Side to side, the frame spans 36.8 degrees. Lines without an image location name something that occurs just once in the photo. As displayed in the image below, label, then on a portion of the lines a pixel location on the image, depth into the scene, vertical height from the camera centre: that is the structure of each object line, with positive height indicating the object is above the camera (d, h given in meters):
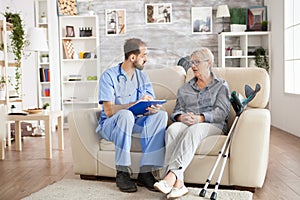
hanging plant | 5.71 +0.49
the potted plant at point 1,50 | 5.33 +0.31
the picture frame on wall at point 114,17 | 7.16 +0.93
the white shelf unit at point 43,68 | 7.03 +0.11
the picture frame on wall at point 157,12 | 7.19 +0.98
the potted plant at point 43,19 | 7.04 +0.88
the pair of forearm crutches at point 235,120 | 2.93 -0.31
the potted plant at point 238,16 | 7.08 +0.89
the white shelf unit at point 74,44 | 7.15 +0.49
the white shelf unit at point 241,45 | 6.86 +0.44
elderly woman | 2.90 -0.30
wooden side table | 4.45 -0.52
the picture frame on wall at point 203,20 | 7.17 +0.85
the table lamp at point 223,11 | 6.80 +0.93
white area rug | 2.89 -0.79
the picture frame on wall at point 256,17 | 6.96 +0.86
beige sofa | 3.00 -0.47
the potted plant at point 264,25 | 6.87 +0.73
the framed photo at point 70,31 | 7.15 +0.70
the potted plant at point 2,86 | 5.26 -0.12
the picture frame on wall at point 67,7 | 7.12 +1.07
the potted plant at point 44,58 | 7.03 +0.27
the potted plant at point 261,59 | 6.79 +0.21
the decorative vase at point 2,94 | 5.30 -0.22
